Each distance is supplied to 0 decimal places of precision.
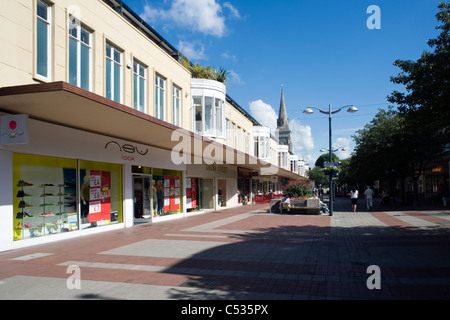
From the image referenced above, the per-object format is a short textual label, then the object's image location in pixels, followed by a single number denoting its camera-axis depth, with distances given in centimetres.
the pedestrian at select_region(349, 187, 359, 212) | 2256
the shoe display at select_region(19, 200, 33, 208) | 976
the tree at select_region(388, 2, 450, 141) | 1111
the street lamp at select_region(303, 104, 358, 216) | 1960
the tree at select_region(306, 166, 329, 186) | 8912
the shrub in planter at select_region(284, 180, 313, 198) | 2189
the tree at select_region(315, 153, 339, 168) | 11349
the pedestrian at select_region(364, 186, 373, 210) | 2432
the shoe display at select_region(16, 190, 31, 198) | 967
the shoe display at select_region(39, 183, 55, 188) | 1060
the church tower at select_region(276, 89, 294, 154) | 10775
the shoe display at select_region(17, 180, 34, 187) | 975
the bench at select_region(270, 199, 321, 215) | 2031
